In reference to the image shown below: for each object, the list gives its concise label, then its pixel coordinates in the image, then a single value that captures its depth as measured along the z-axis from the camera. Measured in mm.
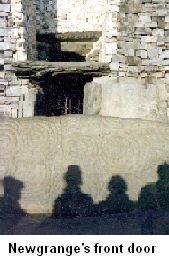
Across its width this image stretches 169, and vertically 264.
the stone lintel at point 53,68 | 7090
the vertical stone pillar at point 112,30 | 7801
